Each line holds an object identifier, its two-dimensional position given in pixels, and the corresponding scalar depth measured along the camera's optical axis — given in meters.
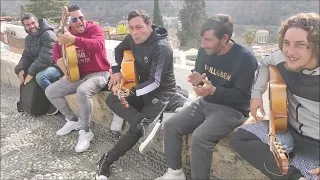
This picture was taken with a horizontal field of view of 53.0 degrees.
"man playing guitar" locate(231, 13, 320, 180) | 1.81
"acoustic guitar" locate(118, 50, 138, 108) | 2.88
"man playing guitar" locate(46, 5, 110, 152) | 3.18
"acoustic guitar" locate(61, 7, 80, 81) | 3.24
